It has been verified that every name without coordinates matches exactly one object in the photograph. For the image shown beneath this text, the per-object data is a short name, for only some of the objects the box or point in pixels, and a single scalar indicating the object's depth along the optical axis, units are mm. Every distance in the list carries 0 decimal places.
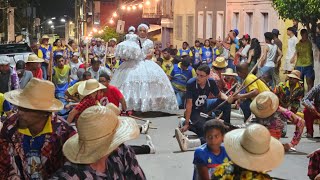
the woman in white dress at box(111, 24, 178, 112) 14828
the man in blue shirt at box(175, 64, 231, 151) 10195
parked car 16109
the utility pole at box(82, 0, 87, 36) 65525
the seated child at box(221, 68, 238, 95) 15055
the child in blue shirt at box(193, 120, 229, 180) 5945
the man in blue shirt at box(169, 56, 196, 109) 16781
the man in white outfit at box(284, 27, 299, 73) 17297
